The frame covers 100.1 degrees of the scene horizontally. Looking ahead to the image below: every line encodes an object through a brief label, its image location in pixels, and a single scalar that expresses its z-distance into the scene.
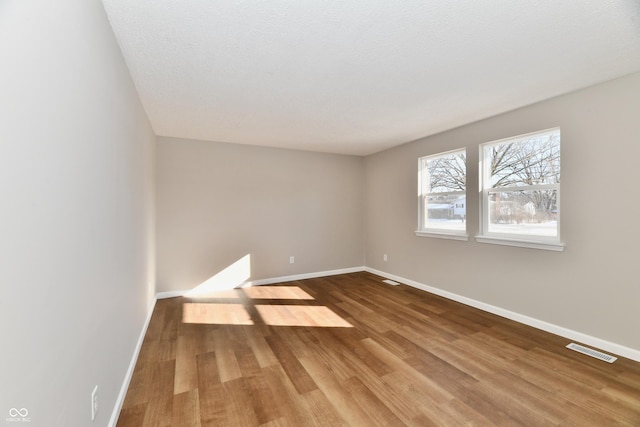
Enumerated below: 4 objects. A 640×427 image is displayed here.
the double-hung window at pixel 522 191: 2.78
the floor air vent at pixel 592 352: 2.23
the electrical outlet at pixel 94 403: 1.25
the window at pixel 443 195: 3.73
